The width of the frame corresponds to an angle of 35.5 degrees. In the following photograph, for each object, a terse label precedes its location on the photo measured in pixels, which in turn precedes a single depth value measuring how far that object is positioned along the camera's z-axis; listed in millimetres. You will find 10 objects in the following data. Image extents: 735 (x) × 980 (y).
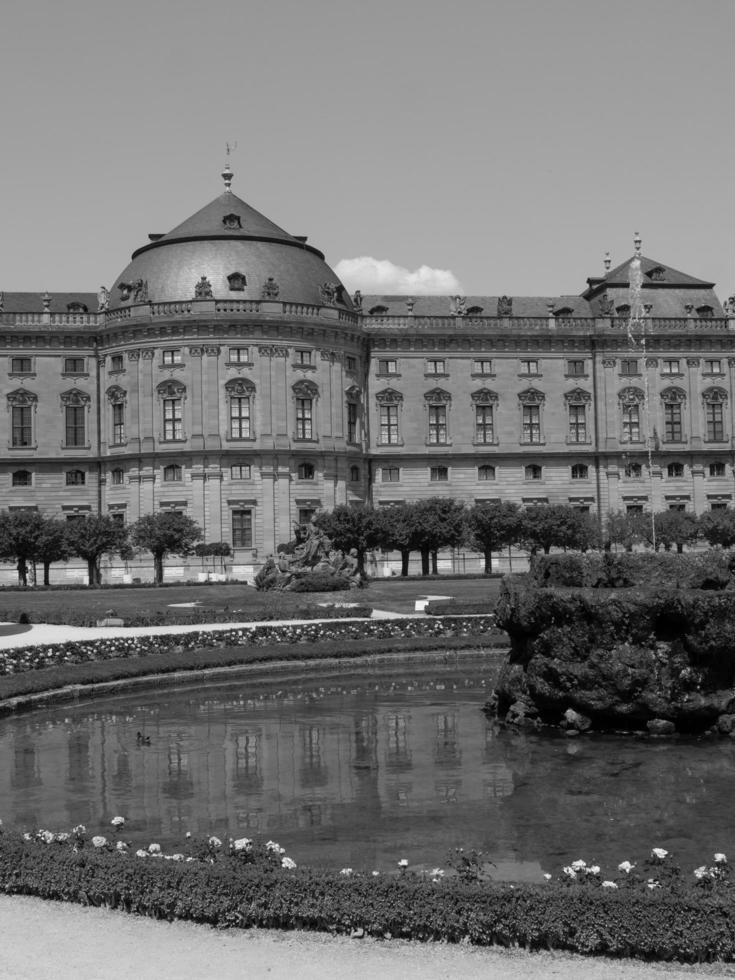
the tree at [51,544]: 64625
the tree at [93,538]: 66562
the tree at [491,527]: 69000
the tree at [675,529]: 73375
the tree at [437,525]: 66812
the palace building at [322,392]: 75812
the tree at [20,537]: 63562
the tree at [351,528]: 65750
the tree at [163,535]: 67562
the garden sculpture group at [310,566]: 49562
